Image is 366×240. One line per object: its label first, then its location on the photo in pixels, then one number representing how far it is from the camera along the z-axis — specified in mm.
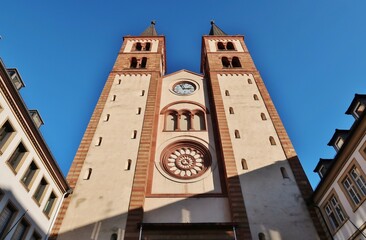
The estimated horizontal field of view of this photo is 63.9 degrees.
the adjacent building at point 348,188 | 16312
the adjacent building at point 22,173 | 15797
